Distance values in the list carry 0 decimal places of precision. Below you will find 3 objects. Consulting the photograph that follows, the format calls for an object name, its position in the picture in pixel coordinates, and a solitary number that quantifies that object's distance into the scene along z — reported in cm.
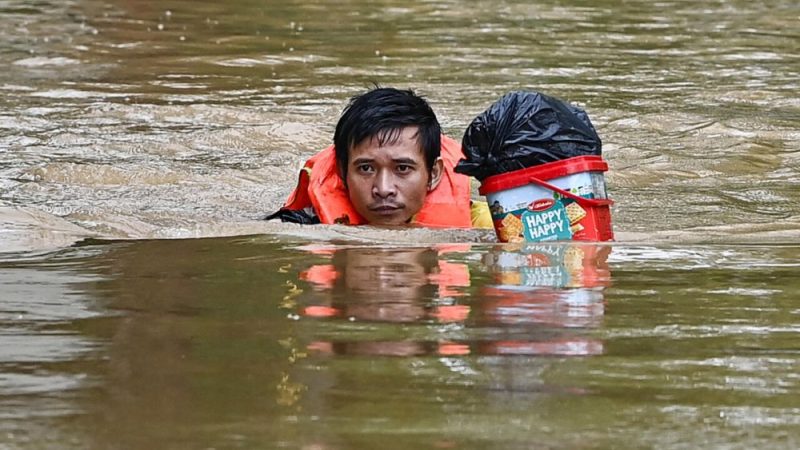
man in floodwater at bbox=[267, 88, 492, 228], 1126
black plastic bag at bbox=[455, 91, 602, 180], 997
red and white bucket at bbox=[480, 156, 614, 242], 976
